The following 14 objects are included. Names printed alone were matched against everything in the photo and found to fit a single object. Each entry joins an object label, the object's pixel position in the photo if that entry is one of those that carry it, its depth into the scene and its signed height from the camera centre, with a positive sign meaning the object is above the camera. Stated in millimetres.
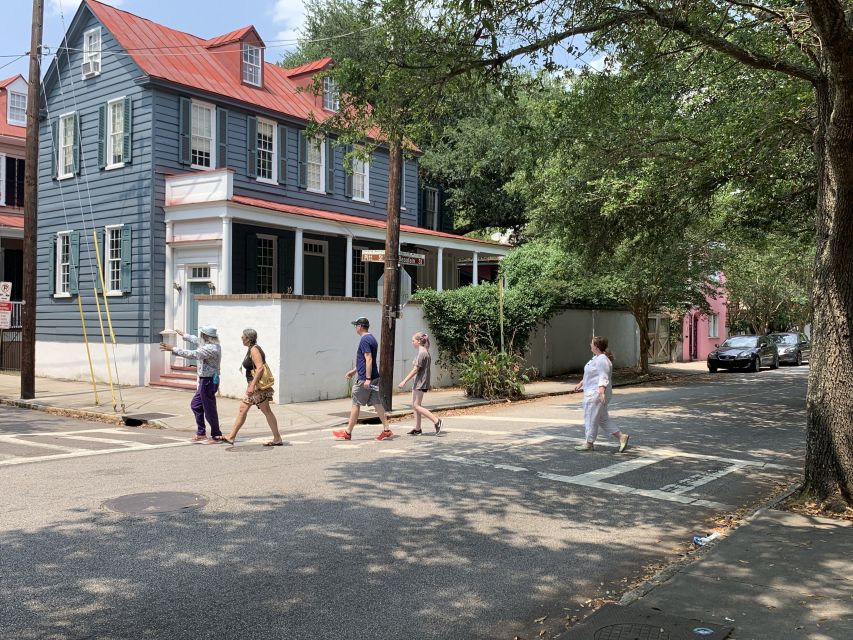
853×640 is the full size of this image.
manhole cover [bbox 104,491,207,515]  6609 -1618
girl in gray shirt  11914 -737
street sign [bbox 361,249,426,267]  15383 +1540
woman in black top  10531 -899
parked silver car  34406 -535
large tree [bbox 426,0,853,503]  6574 +2229
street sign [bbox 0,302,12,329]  16484 +289
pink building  37750 +34
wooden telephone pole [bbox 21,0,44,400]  15992 +2393
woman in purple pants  11016 -768
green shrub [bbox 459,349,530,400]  17750 -1083
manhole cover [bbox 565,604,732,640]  4043 -1652
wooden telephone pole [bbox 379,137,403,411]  15094 +717
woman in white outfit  10070 -869
